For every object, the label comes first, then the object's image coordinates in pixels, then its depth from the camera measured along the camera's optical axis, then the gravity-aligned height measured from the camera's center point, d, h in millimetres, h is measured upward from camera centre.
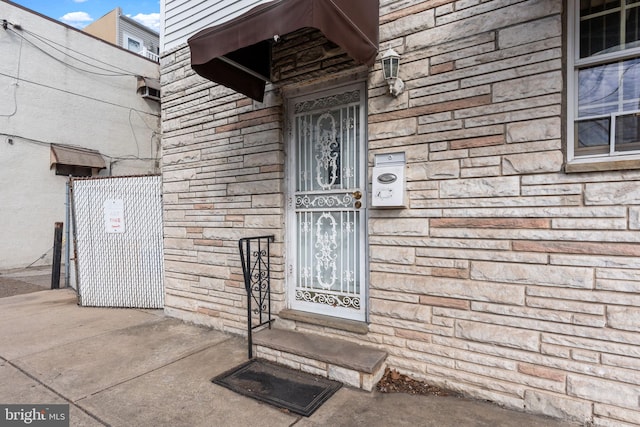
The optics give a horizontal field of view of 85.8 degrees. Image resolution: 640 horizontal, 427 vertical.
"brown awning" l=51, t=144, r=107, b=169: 9203 +1384
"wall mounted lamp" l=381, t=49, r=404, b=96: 2742 +1085
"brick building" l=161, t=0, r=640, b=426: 2143 +99
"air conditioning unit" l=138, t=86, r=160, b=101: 11445 +3830
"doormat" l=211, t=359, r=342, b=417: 2490 -1423
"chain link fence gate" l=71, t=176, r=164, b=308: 4883 -510
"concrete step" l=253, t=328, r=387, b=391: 2645 -1235
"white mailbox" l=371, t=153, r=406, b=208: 2768 +202
